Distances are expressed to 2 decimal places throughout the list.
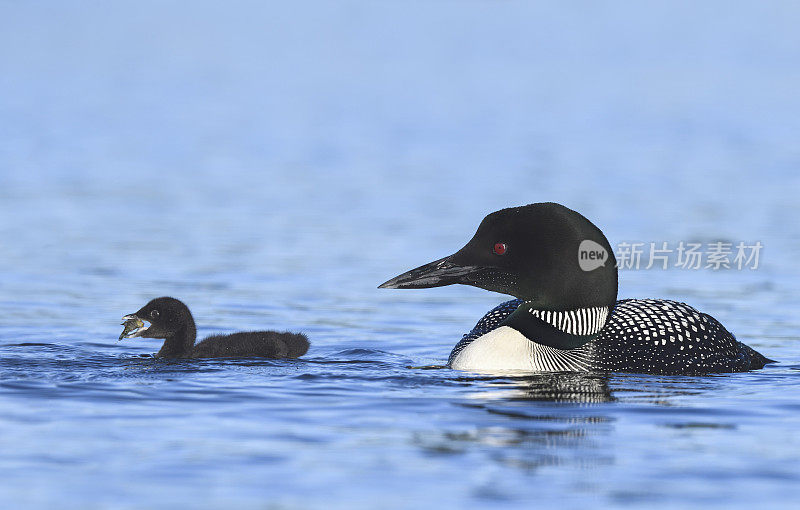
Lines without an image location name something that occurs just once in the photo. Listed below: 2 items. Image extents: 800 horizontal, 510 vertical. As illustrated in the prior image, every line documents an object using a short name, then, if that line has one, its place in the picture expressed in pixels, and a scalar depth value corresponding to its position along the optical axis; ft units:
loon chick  51.78
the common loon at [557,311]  47.96
